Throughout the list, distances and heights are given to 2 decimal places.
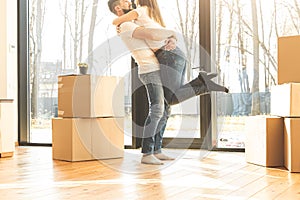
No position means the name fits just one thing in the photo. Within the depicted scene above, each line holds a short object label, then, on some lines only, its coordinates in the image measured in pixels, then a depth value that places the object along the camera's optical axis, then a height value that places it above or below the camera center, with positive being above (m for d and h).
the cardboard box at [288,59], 3.00 +0.30
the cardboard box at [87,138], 3.29 -0.24
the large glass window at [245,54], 3.73 +0.43
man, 3.09 +0.19
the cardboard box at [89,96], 3.32 +0.07
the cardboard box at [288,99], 2.74 +0.03
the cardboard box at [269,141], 2.93 -0.24
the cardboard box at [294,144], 2.73 -0.24
